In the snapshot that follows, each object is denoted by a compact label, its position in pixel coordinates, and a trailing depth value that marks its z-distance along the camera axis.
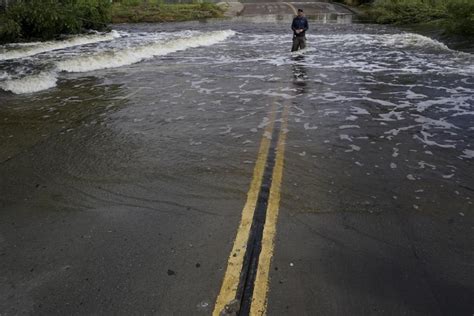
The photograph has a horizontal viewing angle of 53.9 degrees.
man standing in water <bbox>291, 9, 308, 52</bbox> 18.09
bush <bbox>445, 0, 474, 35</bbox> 20.83
